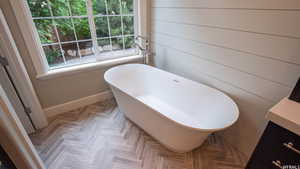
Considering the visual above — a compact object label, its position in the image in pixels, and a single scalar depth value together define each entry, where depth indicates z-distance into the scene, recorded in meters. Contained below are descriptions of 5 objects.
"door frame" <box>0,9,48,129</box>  1.38
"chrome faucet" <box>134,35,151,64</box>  2.42
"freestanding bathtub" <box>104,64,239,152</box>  1.39
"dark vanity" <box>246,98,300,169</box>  0.68
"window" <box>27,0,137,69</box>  1.83
